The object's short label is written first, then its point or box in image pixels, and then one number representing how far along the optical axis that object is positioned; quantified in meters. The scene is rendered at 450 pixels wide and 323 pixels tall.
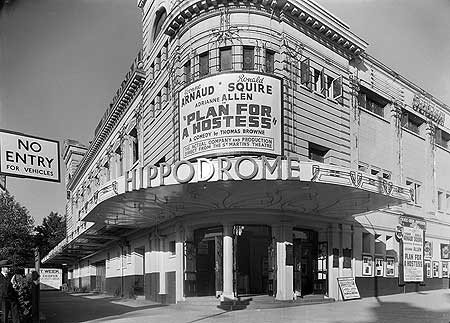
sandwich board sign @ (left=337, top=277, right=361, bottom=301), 9.88
